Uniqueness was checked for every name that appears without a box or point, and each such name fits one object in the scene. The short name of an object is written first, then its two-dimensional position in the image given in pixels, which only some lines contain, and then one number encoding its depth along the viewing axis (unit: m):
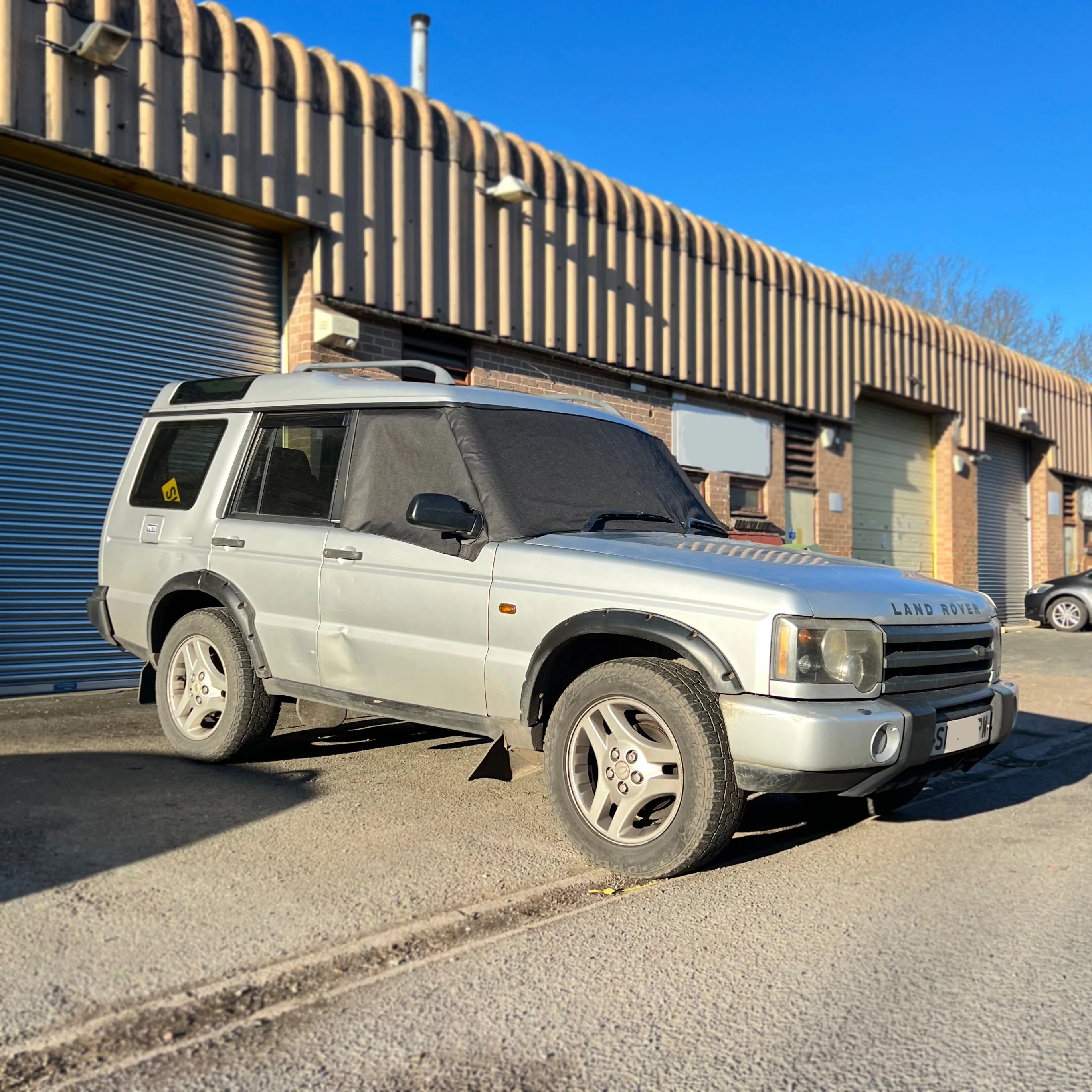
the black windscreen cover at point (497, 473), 5.04
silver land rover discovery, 4.12
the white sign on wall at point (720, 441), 14.25
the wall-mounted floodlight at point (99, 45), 8.20
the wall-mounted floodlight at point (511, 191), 11.27
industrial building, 8.72
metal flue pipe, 13.31
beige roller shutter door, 18.08
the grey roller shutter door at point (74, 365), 8.71
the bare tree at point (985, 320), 40.38
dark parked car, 19.09
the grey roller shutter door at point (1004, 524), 21.81
